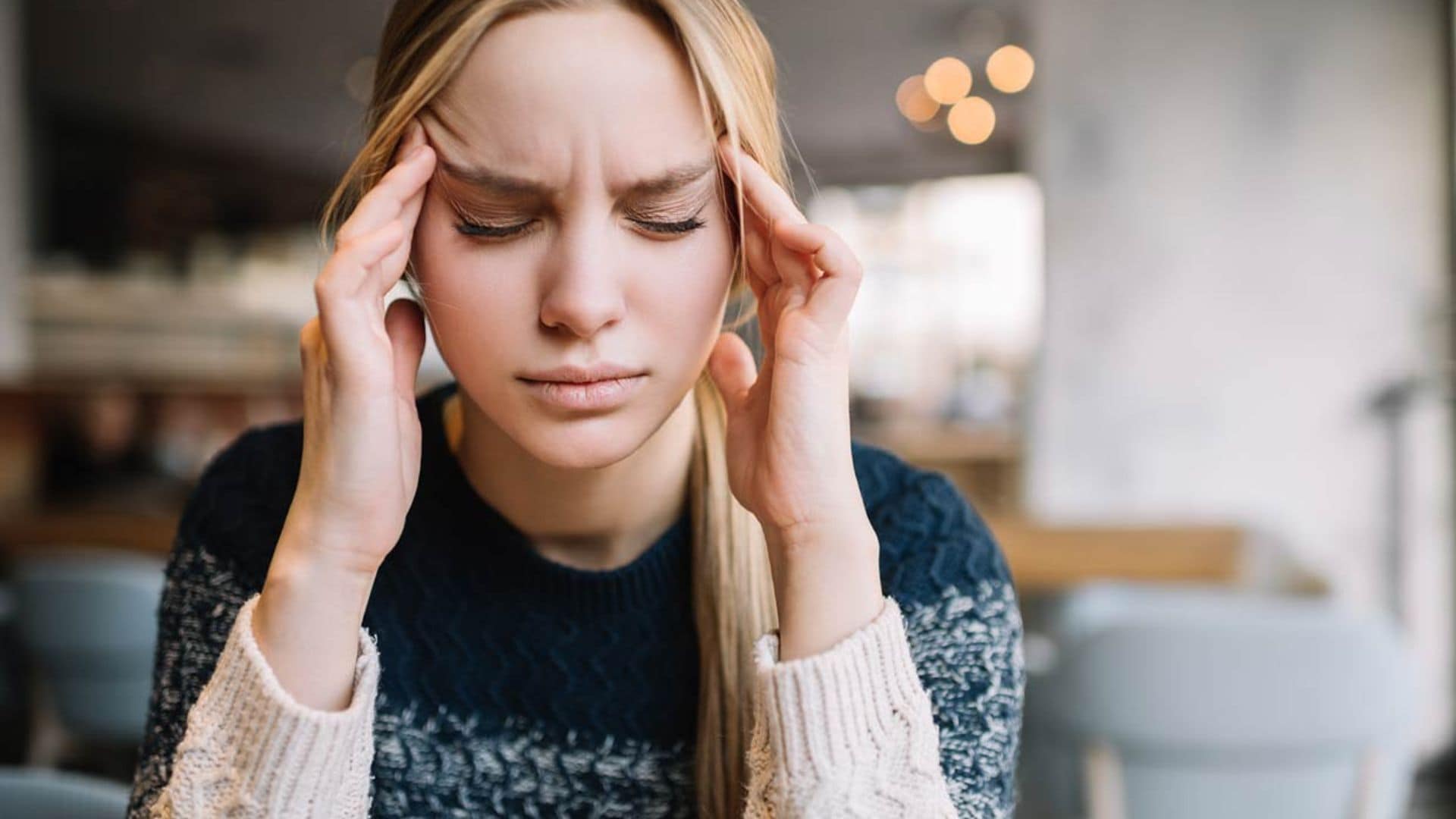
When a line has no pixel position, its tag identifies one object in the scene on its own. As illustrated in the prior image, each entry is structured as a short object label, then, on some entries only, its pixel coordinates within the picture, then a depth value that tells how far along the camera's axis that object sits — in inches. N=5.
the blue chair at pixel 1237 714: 55.6
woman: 27.2
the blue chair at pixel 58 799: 35.6
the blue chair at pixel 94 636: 81.0
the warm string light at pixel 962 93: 181.3
